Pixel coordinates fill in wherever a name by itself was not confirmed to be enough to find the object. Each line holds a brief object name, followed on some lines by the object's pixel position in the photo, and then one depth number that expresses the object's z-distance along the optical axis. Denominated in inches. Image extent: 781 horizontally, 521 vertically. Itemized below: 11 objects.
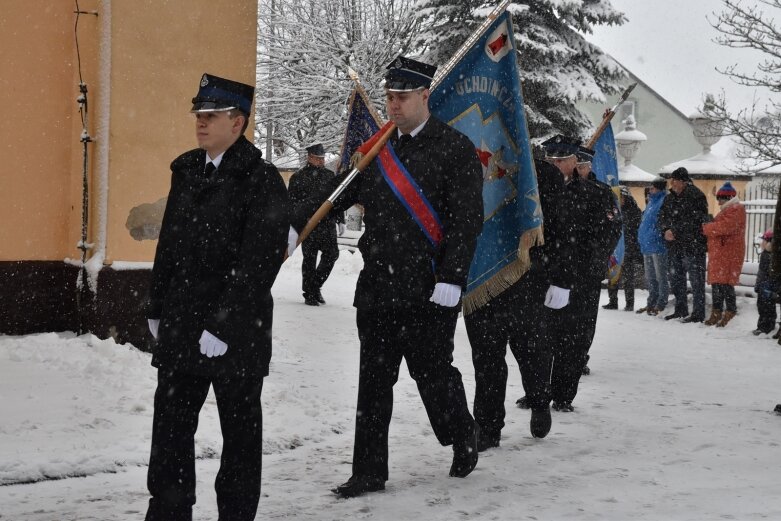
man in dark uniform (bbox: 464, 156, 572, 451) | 234.1
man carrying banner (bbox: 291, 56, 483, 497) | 187.9
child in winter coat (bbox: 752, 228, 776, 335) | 495.5
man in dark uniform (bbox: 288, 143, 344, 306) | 521.3
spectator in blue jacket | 589.6
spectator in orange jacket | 528.4
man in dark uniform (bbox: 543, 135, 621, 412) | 272.4
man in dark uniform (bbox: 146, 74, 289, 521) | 149.4
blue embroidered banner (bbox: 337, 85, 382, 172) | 268.4
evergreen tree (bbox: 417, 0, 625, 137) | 916.6
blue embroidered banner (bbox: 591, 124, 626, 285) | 408.8
